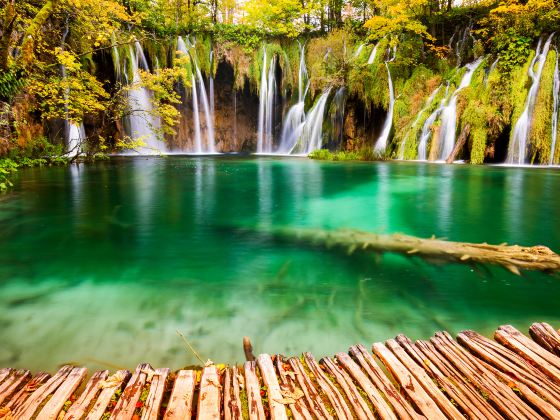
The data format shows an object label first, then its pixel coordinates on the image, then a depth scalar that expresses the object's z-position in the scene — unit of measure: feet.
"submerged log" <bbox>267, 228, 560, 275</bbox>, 13.92
